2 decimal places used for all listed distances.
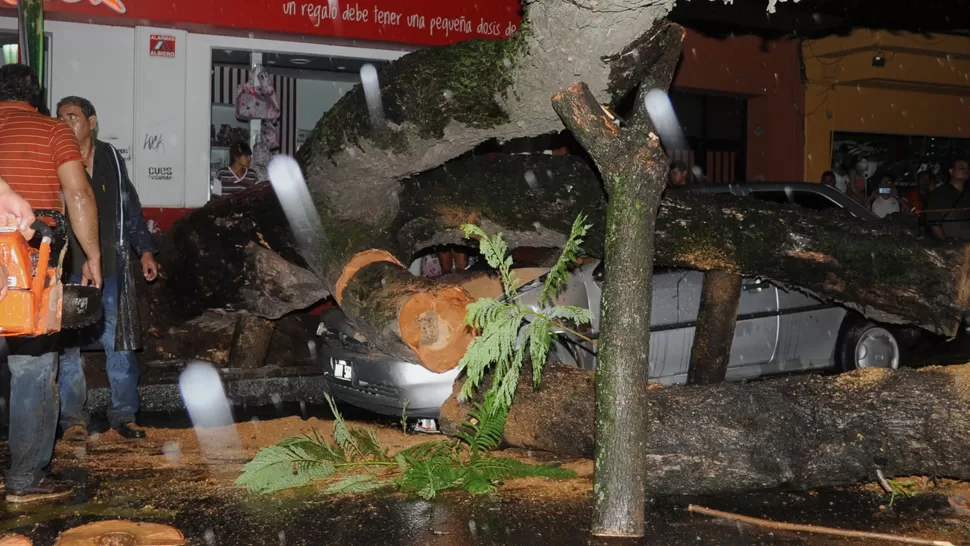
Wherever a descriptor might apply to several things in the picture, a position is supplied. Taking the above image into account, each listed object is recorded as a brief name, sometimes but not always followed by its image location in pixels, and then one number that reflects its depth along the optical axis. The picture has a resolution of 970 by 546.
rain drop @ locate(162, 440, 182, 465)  6.14
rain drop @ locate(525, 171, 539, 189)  6.96
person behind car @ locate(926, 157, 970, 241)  11.92
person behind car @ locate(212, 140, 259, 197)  10.63
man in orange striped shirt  5.22
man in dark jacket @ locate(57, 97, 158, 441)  6.61
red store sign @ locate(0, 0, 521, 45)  10.24
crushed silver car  6.87
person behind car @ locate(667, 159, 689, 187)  11.65
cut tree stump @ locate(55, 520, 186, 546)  4.48
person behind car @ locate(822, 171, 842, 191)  14.74
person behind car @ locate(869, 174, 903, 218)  14.15
